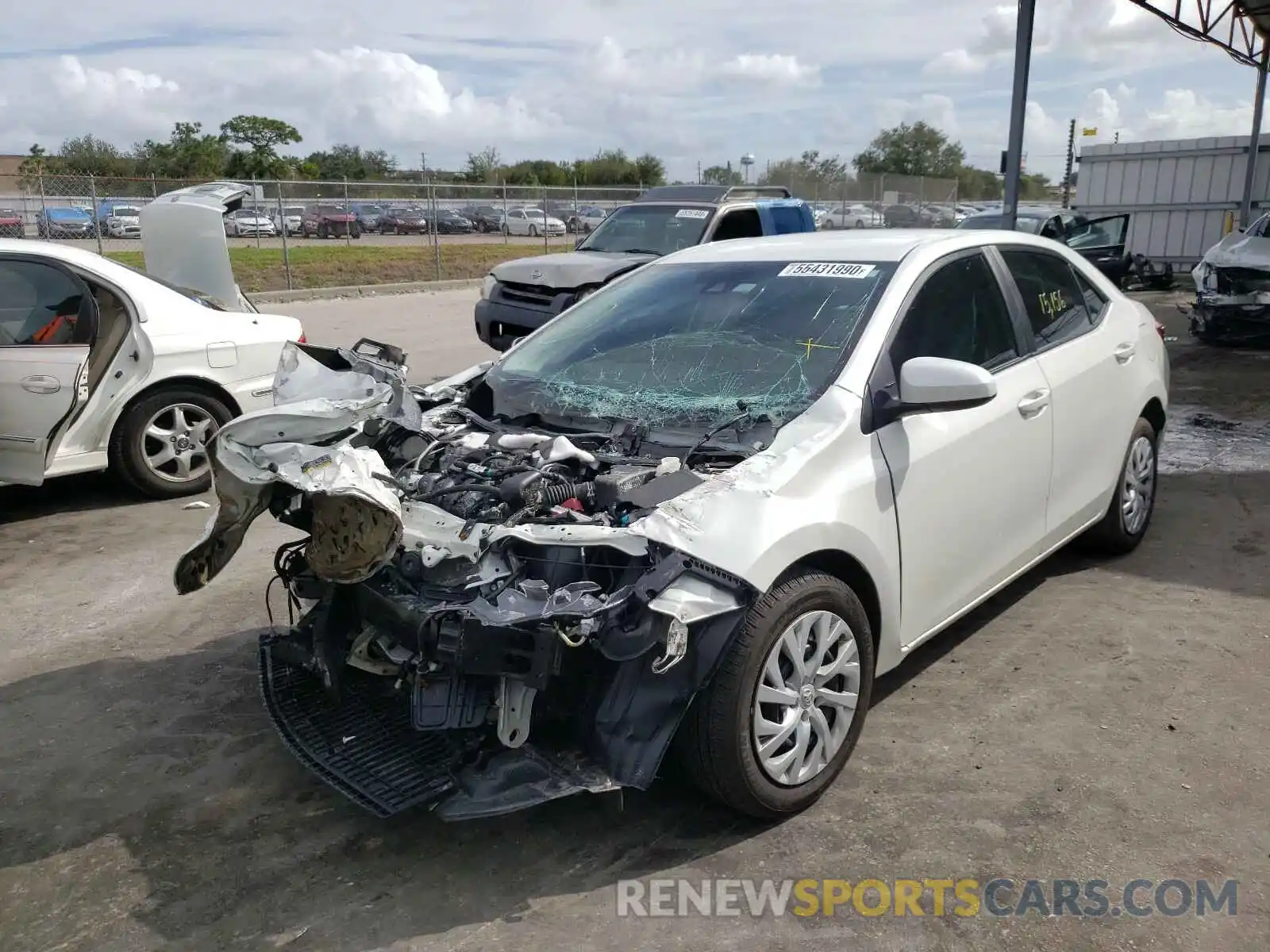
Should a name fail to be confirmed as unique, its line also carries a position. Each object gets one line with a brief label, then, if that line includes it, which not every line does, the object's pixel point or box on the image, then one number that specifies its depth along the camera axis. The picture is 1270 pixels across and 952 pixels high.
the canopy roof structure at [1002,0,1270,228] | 10.65
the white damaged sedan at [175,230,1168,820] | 2.78
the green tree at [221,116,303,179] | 57.66
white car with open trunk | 5.76
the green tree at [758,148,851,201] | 32.84
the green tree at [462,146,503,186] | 59.72
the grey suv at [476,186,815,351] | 10.33
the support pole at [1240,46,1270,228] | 19.95
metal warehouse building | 21.03
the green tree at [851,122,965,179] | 62.81
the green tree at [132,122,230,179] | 46.66
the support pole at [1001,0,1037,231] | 10.59
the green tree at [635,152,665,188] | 56.96
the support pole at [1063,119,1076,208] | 46.78
